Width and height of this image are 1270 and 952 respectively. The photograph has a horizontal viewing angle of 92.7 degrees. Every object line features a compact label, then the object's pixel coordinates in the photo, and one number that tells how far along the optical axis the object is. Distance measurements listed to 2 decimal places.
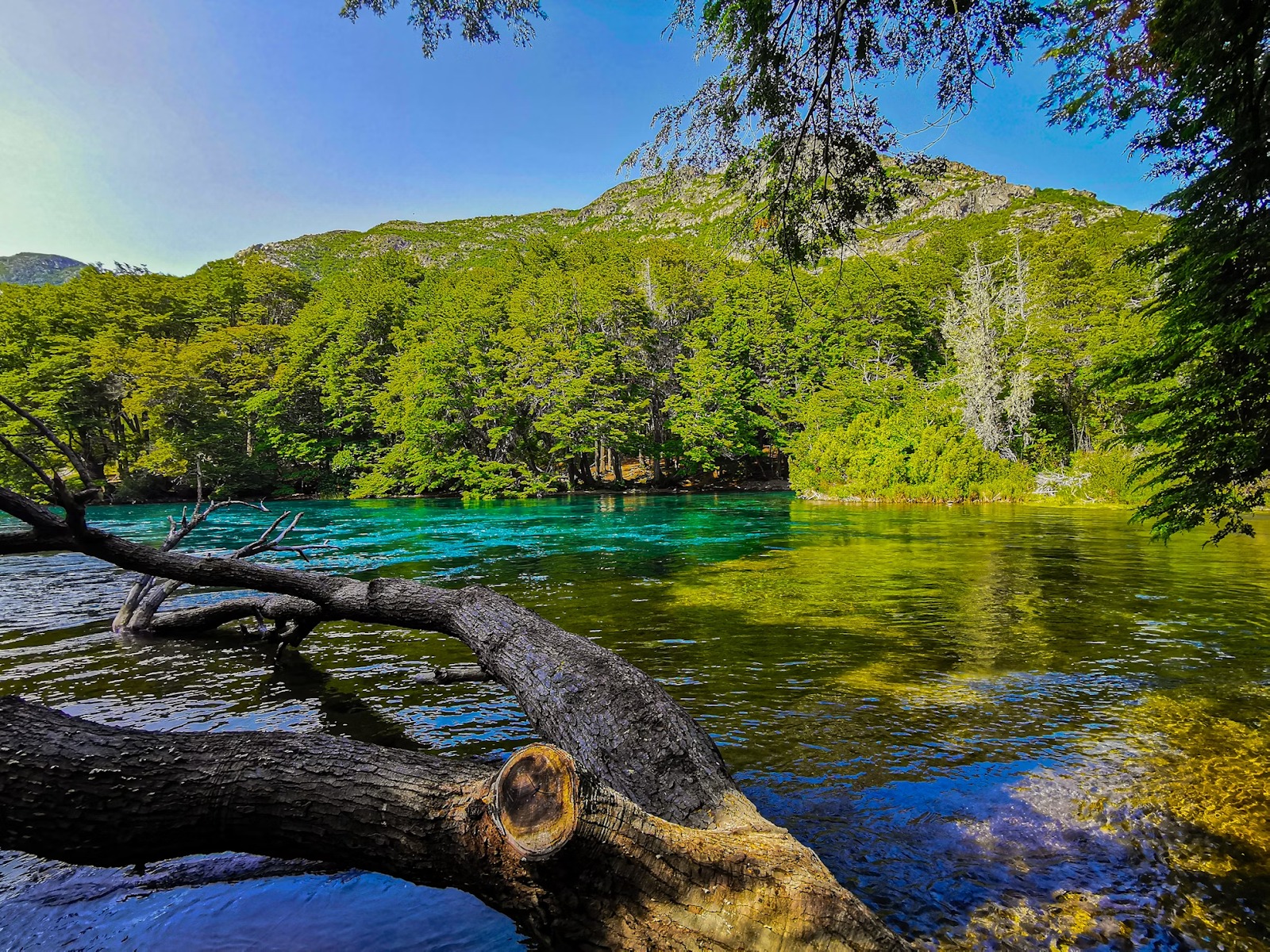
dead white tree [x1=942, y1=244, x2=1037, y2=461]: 27.70
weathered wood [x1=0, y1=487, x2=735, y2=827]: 2.64
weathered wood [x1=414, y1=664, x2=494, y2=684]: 4.39
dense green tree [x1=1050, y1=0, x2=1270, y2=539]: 3.73
